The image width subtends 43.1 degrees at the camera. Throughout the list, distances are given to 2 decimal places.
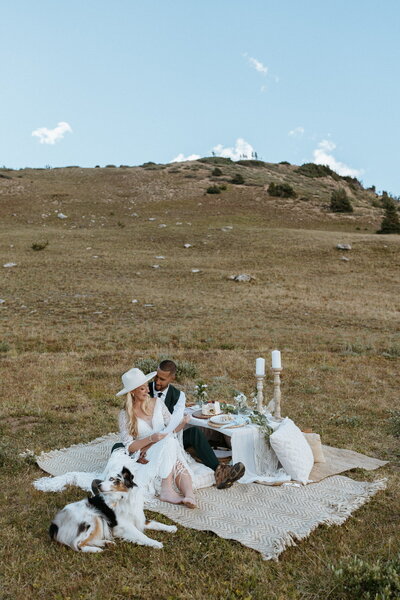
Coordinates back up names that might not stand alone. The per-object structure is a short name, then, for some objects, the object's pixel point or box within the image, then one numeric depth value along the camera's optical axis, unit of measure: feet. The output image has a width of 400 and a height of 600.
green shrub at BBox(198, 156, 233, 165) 235.11
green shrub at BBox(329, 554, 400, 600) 12.57
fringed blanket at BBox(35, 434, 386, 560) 16.58
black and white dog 15.37
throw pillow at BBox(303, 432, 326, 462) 22.58
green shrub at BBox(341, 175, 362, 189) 254.08
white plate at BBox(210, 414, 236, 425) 22.18
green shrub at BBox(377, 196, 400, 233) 131.75
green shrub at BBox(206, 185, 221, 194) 168.69
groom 20.03
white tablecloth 21.40
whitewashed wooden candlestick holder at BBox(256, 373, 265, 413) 23.49
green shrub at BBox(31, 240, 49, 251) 108.78
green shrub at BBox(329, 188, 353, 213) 156.61
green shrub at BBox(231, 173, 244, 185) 183.73
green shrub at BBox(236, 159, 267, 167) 239.30
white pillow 20.85
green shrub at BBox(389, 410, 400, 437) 27.63
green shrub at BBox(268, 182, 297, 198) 169.48
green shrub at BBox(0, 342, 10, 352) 48.78
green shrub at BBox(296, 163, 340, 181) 237.45
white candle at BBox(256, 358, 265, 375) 23.07
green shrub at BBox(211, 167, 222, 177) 197.06
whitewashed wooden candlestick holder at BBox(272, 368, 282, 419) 23.32
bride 19.16
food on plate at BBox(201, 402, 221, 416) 23.22
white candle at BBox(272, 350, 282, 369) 22.99
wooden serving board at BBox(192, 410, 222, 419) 23.11
